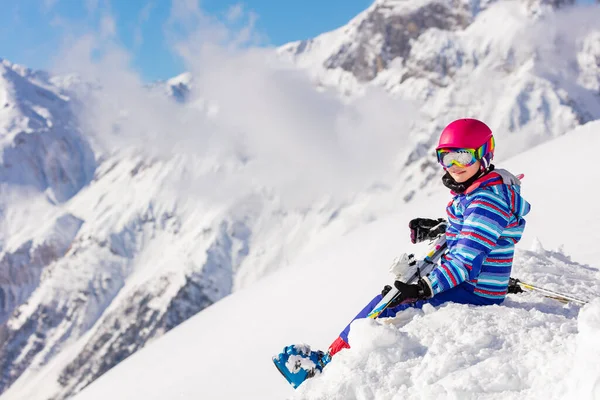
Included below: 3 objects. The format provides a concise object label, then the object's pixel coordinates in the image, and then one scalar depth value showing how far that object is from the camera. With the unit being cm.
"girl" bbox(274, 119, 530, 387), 424
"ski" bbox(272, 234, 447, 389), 404
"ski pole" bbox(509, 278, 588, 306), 493
